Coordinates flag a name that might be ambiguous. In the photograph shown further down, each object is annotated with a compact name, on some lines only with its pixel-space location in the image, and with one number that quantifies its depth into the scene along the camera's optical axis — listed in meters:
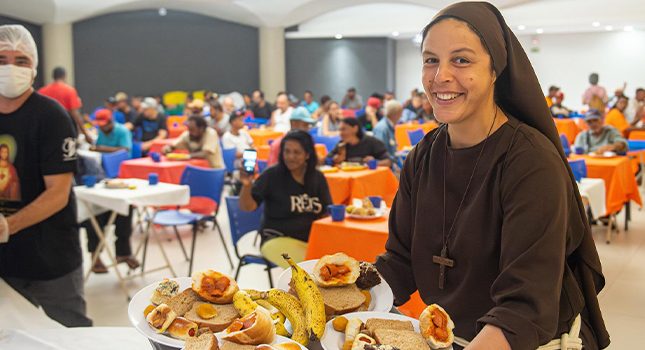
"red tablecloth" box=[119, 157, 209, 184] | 6.68
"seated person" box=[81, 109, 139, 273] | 5.30
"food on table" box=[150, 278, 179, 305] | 1.31
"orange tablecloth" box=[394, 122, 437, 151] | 10.00
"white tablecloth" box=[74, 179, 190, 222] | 4.83
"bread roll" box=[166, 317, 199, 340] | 1.17
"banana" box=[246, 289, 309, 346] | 1.23
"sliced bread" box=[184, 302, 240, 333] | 1.21
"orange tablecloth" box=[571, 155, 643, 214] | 6.32
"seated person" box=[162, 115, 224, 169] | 7.20
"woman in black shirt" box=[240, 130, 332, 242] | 4.35
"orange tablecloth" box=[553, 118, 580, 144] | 10.82
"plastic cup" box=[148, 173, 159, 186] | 5.30
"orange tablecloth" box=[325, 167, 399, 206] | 5.82
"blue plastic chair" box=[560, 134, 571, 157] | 7.15
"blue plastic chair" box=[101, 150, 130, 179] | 6.87
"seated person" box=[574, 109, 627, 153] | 7.13
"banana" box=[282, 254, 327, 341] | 1.22
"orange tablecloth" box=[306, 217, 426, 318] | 3.71
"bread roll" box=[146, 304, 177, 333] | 1.19
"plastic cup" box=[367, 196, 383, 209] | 4.26
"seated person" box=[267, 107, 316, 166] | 6.32
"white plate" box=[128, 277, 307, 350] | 1.15
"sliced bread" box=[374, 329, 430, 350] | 1.12
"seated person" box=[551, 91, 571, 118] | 12.17
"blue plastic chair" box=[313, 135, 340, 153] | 8.19
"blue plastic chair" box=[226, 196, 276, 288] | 4.61
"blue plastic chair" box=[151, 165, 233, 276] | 5.64
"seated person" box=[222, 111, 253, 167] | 8.26
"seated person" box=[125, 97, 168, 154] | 9.78
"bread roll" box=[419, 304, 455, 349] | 1.14
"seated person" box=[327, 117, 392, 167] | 6.58
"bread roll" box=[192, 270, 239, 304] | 1.29
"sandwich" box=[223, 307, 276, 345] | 1.07
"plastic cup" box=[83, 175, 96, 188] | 5.11
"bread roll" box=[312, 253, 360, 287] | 1.38
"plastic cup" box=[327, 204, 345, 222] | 3.92
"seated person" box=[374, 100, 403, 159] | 8.01
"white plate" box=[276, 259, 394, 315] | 1.38
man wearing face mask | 2.43
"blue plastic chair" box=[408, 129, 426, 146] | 8.84
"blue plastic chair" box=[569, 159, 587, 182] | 5.79
